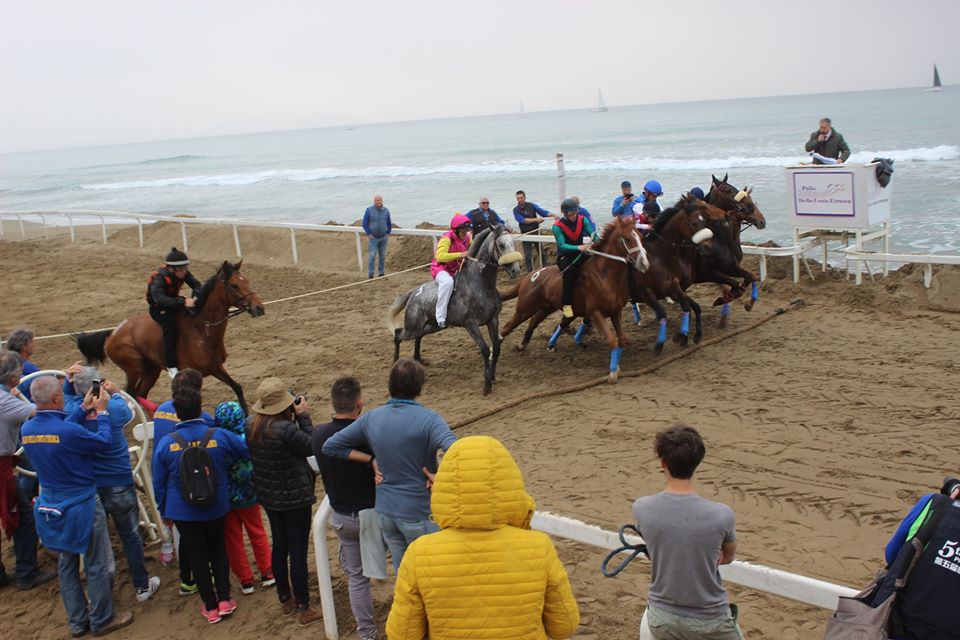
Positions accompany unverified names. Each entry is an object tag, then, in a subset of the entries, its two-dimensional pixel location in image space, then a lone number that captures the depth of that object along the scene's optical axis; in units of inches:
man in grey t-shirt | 124.4
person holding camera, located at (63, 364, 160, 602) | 221.8
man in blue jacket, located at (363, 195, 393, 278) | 627.2
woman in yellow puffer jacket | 111.6
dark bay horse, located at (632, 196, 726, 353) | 417.4
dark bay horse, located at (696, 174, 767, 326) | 441.4
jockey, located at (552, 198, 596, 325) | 397.4
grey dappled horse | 389.1
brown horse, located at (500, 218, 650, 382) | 391.9
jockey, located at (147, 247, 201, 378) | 359.6
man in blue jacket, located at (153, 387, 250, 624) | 201.2
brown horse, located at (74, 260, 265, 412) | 370.6
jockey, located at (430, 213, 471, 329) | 397.7
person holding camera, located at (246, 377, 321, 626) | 192.9
